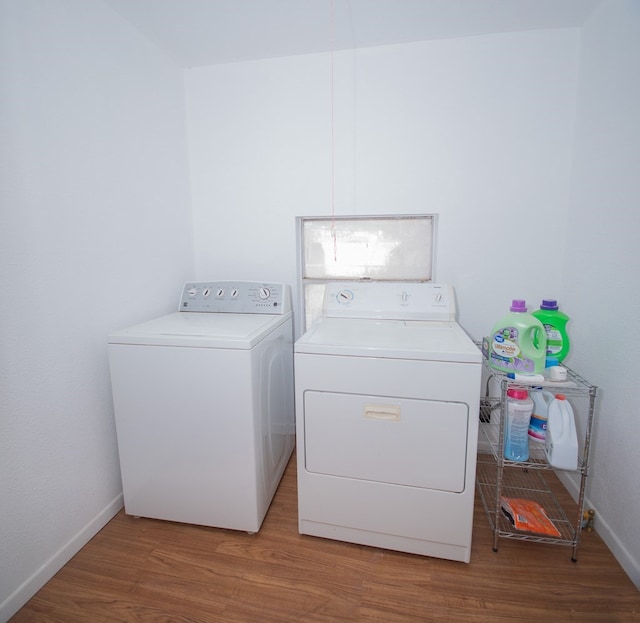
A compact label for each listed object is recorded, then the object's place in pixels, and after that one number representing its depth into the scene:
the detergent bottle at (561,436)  1.34
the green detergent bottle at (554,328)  1.53
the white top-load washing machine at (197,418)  1.38
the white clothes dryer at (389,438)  1.25
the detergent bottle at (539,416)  1.47
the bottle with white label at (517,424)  1.42
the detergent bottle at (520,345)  1.42
